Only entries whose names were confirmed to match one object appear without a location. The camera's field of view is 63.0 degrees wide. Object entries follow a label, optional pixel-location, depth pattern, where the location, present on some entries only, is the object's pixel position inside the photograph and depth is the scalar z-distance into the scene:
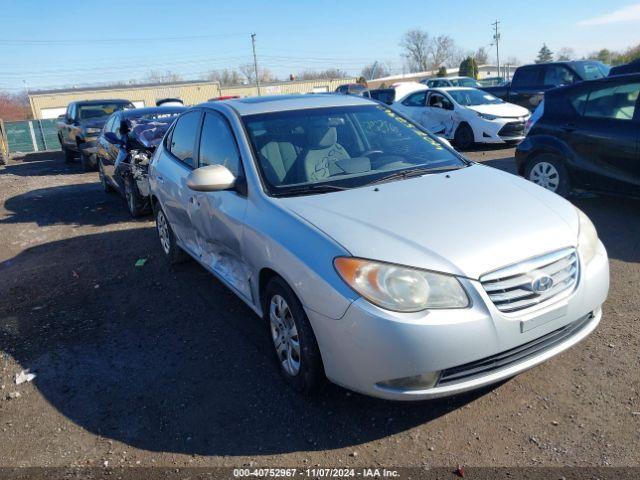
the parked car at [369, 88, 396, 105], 21.55
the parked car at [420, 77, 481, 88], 23.17
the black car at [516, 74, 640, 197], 5.82
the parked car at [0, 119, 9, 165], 19.36
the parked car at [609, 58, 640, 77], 10.93
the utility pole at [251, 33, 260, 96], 58.45
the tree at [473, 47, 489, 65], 97.49
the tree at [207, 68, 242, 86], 87.46
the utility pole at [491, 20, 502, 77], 67.55
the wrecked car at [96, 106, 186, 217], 7.82
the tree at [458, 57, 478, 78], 47.78
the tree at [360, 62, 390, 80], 98.31
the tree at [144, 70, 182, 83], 66.04
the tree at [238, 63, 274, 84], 83.88
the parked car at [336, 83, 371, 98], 29.92
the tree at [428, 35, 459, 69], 92.12
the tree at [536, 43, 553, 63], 92.69
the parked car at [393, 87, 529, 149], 12.22
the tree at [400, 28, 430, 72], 92.81
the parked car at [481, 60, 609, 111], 13.59
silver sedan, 2.49
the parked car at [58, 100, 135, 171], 14.21
